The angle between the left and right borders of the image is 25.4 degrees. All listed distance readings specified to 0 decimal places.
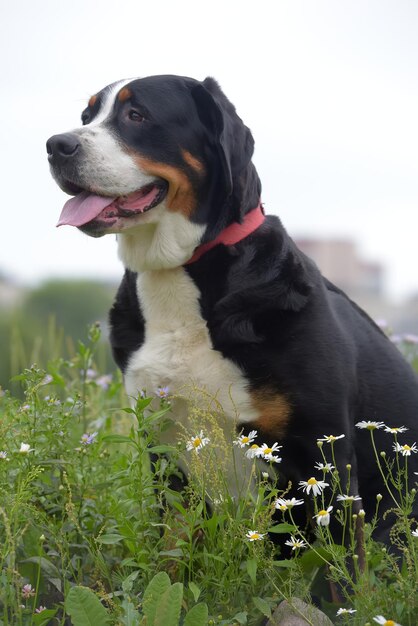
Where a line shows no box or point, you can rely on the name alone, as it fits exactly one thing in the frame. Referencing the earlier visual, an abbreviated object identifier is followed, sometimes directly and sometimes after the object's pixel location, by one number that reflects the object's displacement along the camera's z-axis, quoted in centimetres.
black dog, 320
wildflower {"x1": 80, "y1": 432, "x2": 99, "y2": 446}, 317
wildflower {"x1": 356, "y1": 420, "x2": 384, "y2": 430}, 276
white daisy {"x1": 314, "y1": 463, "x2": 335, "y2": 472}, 266
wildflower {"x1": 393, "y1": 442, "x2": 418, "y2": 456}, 271
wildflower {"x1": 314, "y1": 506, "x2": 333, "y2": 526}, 243
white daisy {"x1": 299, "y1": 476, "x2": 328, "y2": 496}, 270
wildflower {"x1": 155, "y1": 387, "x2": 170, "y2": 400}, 304
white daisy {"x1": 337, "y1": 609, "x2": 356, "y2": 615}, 239
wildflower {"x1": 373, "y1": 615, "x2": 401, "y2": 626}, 216
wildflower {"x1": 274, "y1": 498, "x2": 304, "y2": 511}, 253
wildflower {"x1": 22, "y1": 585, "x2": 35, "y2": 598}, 276
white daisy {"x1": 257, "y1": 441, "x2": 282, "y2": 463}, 267
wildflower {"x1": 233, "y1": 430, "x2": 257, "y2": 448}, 278
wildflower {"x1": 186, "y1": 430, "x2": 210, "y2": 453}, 272
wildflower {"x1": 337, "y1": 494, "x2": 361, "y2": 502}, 251
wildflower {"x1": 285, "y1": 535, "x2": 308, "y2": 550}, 259
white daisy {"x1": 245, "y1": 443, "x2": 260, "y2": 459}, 268
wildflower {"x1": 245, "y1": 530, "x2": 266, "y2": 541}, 254
